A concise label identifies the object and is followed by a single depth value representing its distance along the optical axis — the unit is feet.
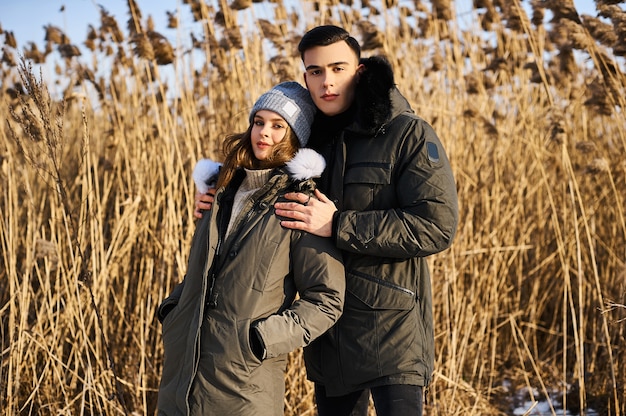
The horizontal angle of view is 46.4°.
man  6.27
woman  6.09
